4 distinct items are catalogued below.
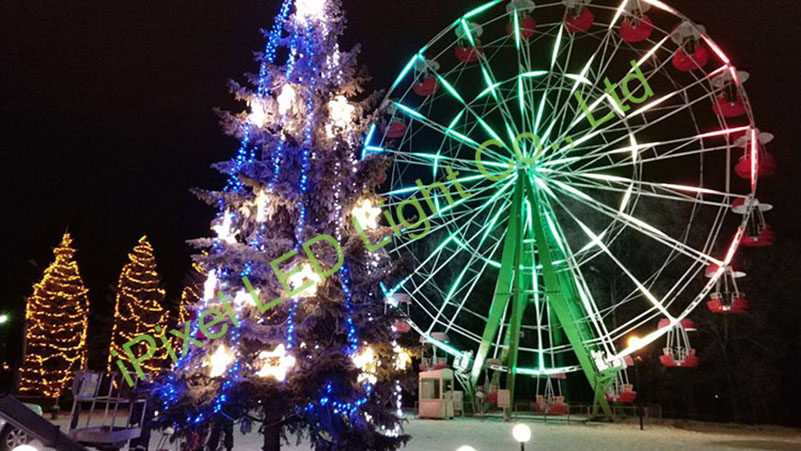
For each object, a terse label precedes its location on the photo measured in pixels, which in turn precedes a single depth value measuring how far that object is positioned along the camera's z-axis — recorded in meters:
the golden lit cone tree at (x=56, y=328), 22.39
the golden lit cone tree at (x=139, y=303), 27.19
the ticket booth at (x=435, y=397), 21.75
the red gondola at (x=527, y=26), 16.38
